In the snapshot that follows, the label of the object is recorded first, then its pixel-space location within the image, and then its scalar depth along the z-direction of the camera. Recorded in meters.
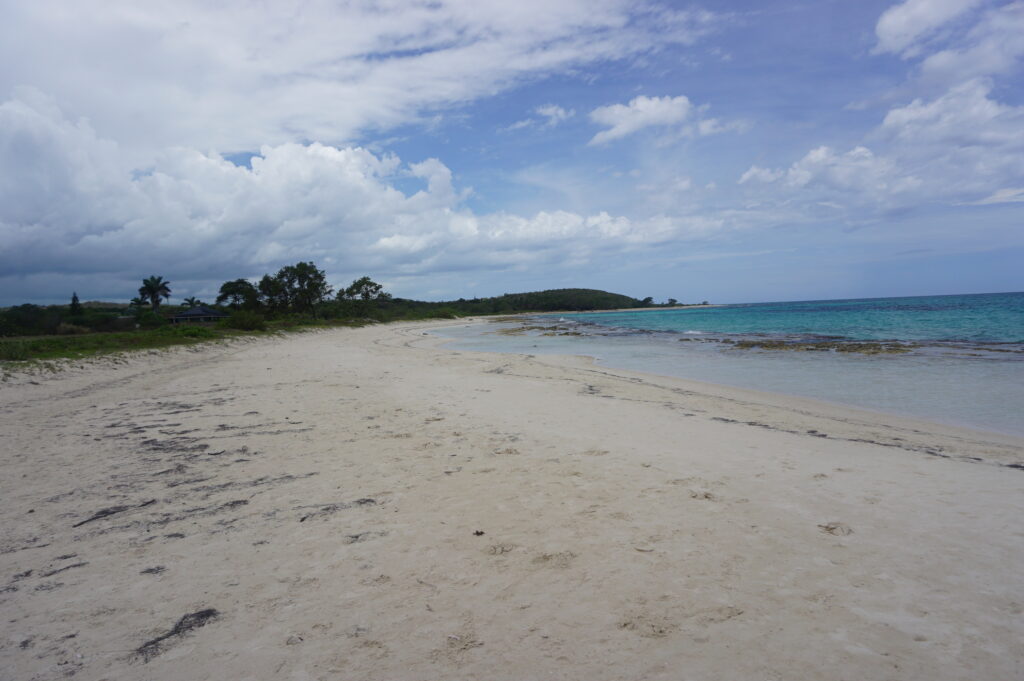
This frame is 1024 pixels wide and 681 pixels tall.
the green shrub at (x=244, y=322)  38.00
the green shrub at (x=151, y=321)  40.74
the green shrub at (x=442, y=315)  101.81
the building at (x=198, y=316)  53.34
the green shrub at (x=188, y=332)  28.50
